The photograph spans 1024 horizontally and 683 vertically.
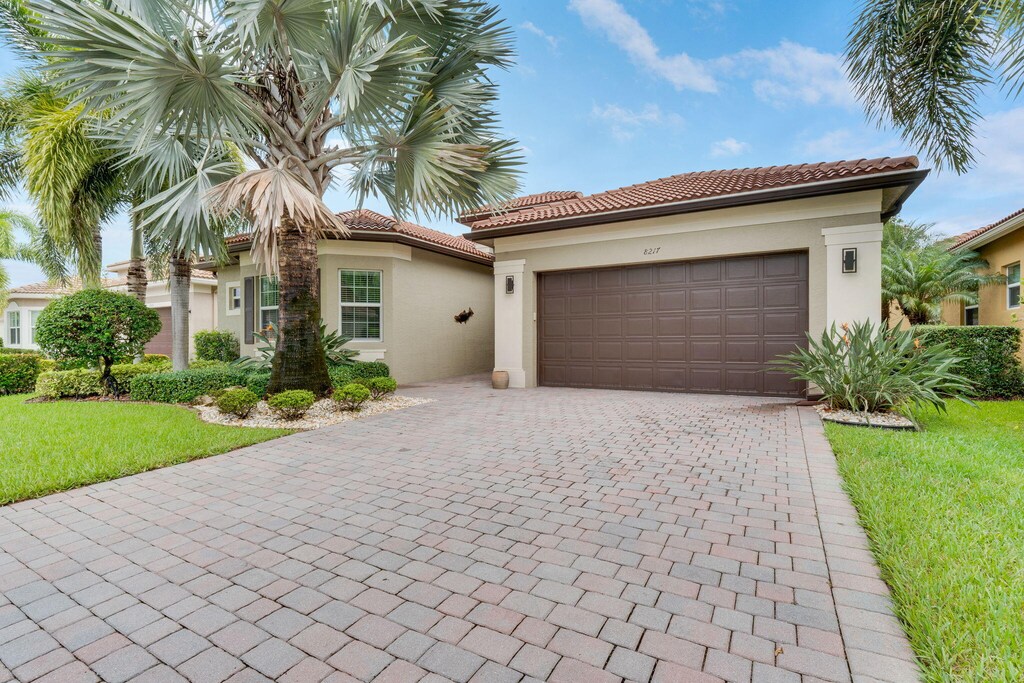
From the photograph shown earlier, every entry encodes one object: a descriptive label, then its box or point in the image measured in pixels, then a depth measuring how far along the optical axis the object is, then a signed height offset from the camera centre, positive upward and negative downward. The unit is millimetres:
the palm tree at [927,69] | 7195 +4431
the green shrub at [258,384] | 7934 -800
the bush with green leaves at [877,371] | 6152 -442
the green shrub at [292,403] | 6602 -930
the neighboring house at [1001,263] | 11055 +1908
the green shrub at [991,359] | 8602 -378
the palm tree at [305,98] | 5523 +3254
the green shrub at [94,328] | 8430 +160
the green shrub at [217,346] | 13766 -262
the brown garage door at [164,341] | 18172 -153
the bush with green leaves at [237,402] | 6605 -924
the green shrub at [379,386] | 8305 -859
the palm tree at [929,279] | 12969 +1698
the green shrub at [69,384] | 9062 -917
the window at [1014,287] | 11352 +1281
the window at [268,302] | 12625 +956
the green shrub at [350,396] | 7242 -907
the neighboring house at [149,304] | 18094 +1388
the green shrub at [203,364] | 11828 -693
